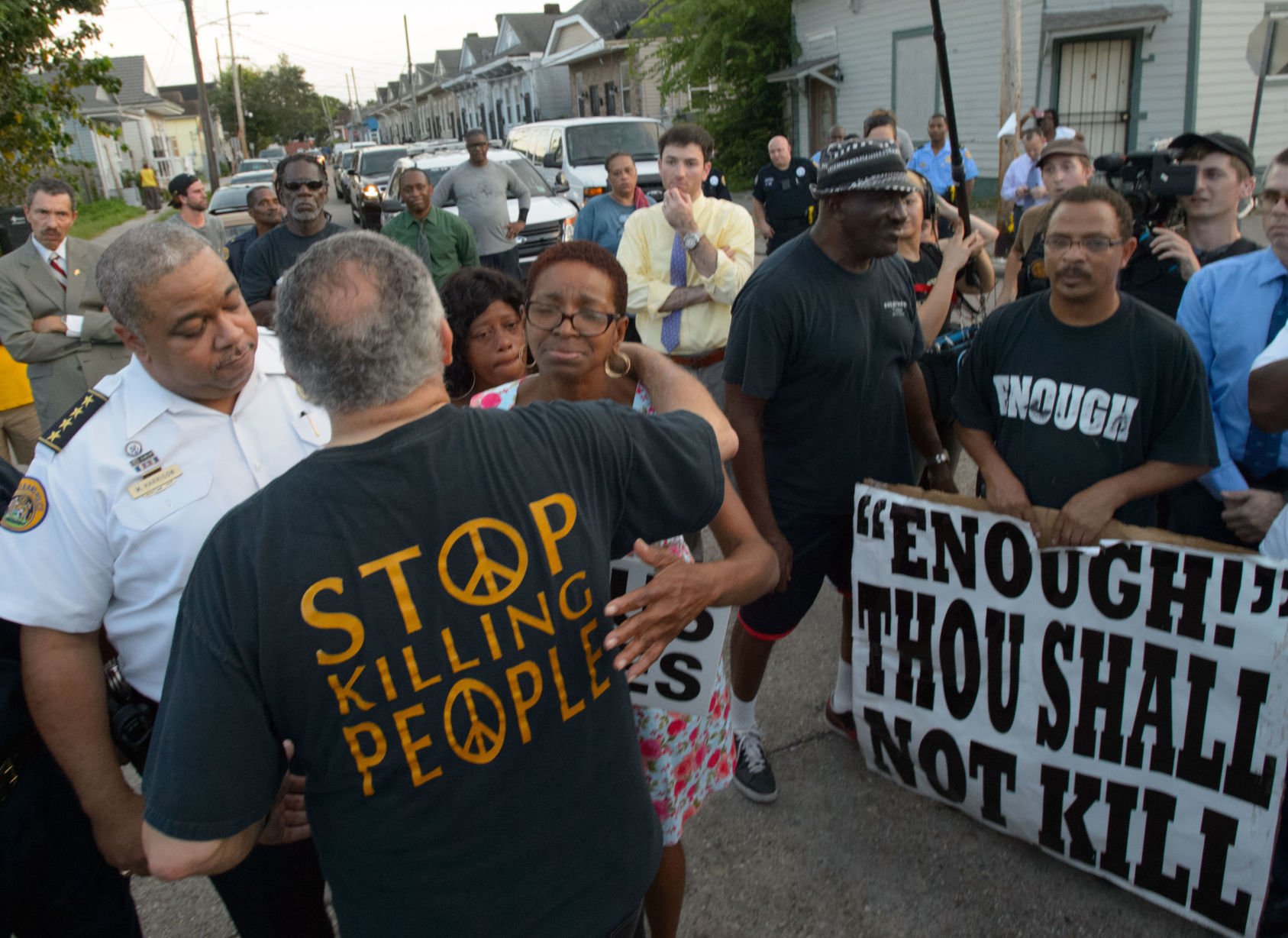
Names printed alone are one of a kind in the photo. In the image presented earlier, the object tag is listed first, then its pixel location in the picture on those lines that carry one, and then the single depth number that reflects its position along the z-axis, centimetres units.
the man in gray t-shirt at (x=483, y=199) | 818
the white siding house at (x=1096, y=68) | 1500
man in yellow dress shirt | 449
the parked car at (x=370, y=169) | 2213
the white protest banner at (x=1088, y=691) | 229
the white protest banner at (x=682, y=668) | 211
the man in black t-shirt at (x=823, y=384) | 275
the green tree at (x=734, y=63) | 2364
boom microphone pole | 340
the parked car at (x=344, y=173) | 2650
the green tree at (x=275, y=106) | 7044
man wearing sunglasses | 511
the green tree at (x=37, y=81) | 823
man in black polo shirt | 934
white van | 1363
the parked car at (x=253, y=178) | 2292
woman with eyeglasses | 216
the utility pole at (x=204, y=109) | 2946
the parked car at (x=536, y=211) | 1133
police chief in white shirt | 166
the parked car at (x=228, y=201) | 1894
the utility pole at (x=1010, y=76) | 1298
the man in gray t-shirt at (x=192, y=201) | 708
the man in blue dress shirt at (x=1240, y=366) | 270
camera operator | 350
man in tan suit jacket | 461
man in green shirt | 649
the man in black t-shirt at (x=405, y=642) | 123
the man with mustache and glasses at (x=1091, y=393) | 246
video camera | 353
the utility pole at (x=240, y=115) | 5135
